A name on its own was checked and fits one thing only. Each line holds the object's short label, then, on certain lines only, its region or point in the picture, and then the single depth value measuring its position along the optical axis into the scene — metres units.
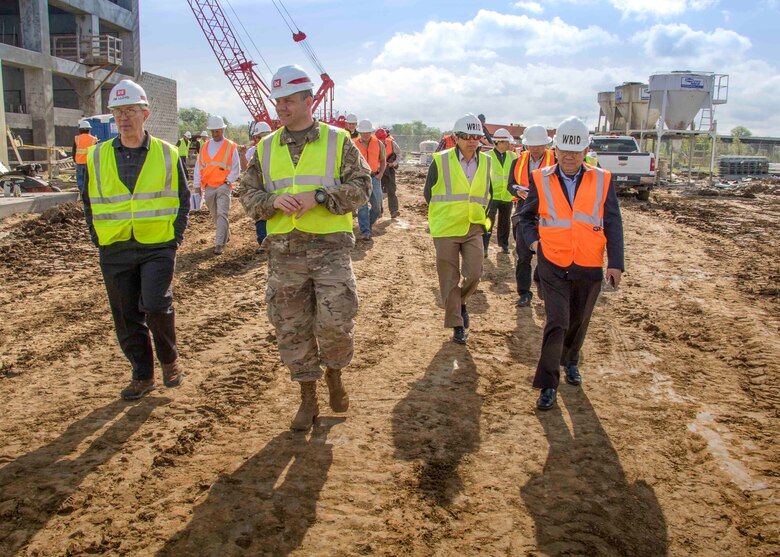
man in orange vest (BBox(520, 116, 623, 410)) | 4.59
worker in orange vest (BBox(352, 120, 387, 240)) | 11.76
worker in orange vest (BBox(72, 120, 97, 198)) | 13.16
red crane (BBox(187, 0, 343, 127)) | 42.94
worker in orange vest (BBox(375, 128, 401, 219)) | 13.57
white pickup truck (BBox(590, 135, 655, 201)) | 19.89
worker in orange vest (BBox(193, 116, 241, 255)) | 9.44
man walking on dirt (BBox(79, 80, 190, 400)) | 4.55
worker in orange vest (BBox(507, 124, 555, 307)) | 7.41
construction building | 29.50
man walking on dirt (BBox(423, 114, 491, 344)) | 5.95
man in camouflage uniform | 3.95
